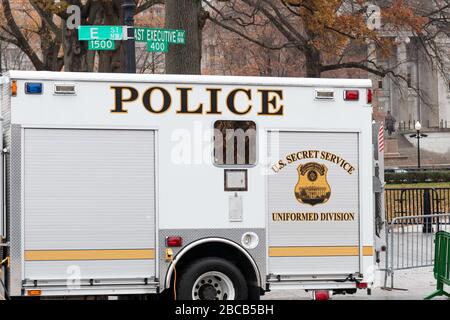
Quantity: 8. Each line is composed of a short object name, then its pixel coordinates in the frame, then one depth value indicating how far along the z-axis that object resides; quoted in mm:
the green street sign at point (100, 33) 17594
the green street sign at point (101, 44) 17781
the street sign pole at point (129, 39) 17328
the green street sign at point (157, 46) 17469
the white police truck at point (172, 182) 11156
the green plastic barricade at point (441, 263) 14203
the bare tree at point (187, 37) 19719
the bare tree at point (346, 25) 26203
